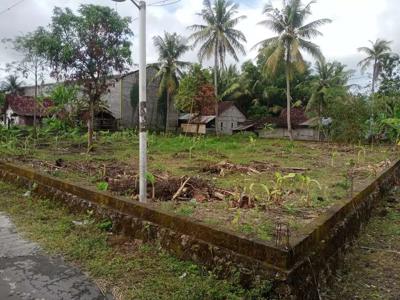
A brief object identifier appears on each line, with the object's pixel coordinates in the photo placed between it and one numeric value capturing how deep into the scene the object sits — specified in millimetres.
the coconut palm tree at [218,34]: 28953
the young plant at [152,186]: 5196
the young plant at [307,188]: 4914
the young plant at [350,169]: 7175
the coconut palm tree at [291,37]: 25003
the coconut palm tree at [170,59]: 30875
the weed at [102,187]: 5166
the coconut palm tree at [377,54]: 35372
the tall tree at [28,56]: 18520
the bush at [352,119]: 17250
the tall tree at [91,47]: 13547
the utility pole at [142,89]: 4086
